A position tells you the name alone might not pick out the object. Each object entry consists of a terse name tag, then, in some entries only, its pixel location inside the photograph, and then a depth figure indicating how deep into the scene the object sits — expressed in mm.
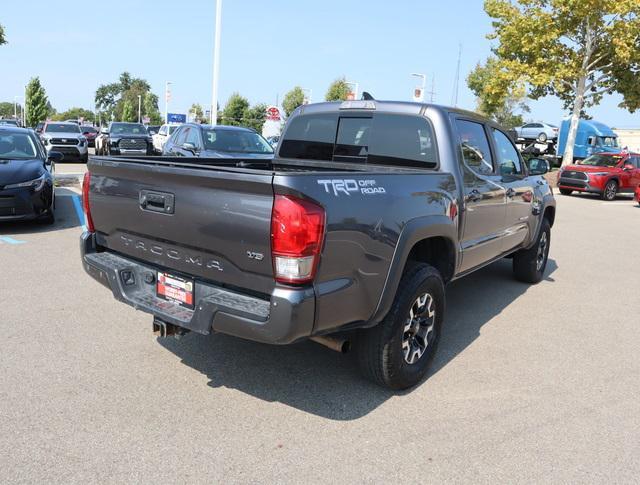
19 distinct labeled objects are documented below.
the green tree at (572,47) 24219
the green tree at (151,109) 104375
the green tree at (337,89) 63594
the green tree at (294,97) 69562
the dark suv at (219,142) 11508
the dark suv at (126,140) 23203
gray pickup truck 2840
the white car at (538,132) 36750
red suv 20266
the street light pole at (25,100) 77750
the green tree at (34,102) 75688
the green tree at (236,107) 73750
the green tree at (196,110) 86125
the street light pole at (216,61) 22078
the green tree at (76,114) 150375
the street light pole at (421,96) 30562
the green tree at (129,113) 102119
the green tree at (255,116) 71375
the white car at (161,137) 24873
